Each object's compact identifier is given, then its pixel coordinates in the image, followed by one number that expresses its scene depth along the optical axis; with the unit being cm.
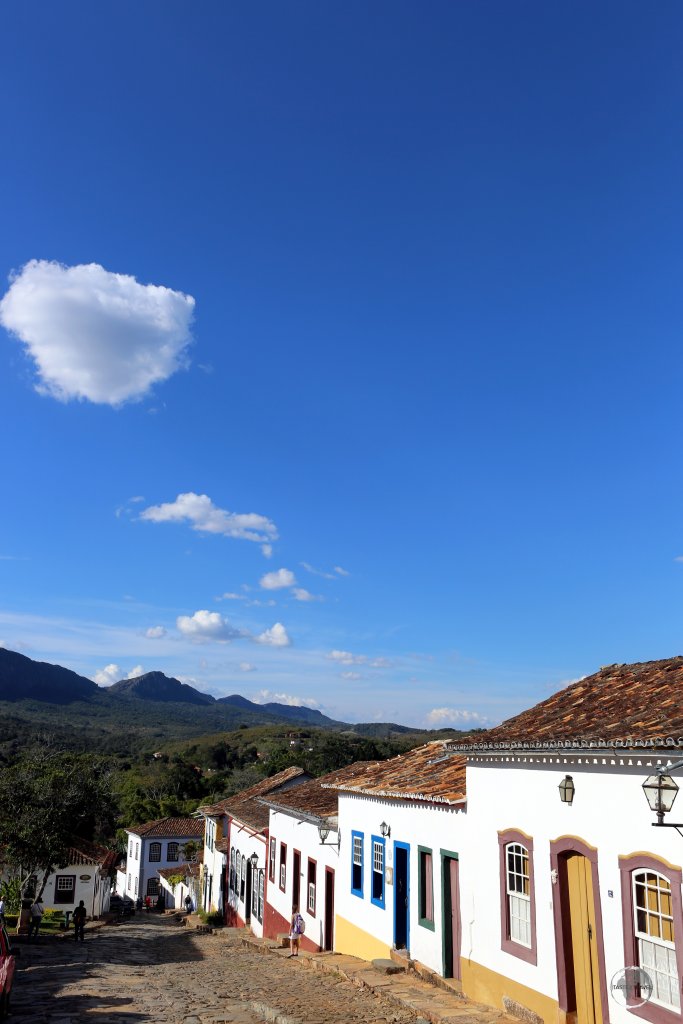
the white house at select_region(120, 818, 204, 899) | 6056
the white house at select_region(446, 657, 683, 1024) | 810
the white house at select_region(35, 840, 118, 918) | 4500
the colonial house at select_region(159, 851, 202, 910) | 4825
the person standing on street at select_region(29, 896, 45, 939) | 2971
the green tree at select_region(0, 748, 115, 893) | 3055
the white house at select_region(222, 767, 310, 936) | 2764
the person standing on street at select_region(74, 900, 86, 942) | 2822
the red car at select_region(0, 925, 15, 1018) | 1069
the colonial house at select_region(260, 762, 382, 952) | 1933
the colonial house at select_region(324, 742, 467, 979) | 1266
